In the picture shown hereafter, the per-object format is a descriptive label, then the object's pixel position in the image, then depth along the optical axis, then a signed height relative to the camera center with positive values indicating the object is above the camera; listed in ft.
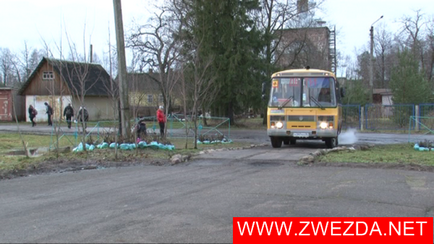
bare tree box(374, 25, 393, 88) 216.33 +28.38
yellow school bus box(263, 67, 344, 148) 48.21 +0.32
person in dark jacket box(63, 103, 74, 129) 86.22 -0.10
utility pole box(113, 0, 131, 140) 46.44 +3.53
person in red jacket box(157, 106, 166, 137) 64.13 -1.16
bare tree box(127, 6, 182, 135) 128.06 +23.30
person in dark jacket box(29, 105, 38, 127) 103.28 +0.07
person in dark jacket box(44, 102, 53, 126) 99.91 -0.14
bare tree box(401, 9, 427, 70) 176.24 +30.72
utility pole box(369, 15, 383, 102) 115.16 +11.89
